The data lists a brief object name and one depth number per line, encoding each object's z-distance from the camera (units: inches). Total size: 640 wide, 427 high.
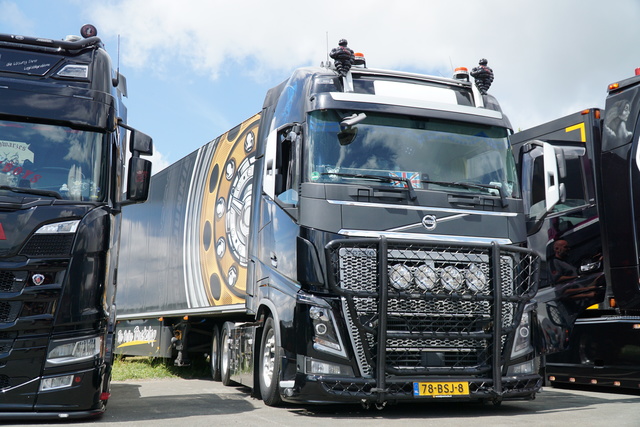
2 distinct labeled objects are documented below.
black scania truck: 262.2
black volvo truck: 279.9
